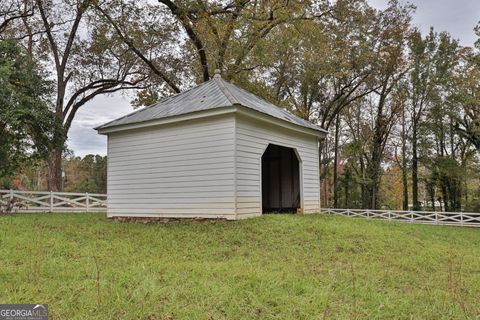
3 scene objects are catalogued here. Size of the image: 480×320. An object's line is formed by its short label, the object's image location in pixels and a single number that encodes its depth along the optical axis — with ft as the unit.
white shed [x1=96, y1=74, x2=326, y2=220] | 26.23
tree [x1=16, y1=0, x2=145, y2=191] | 55.72
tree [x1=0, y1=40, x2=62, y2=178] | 37.14
